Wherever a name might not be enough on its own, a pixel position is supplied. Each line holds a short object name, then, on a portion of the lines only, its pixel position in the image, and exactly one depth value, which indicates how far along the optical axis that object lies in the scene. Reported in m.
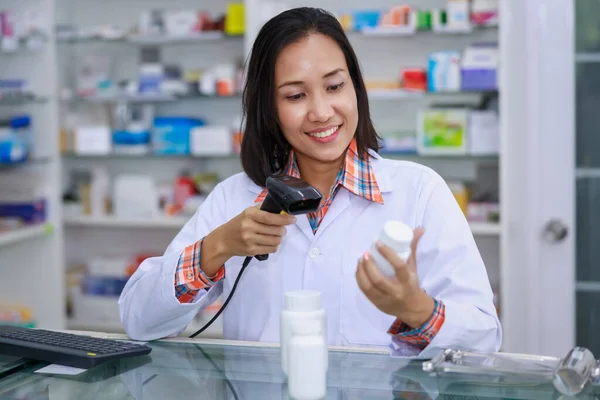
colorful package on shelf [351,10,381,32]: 3.57
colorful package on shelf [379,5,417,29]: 3.55
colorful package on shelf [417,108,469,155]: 3.48
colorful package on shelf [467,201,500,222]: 3.50
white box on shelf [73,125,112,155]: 3.93
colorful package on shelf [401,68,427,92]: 3.52
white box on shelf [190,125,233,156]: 3.78
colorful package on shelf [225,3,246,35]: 3.73
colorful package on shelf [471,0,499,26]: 3.42
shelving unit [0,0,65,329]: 3.84
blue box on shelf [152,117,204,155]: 3.84
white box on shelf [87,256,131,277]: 4.05
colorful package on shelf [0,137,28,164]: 3.55
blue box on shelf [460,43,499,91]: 3.39
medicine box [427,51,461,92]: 3.47
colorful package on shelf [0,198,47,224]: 3.76
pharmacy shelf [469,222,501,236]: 3.44
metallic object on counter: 1.14
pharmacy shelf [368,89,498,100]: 3.52
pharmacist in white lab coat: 1.53
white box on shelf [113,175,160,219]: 3.93
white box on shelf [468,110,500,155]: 3.45
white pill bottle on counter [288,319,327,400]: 1.08
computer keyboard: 1.33
